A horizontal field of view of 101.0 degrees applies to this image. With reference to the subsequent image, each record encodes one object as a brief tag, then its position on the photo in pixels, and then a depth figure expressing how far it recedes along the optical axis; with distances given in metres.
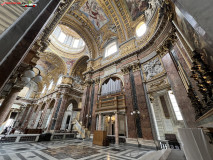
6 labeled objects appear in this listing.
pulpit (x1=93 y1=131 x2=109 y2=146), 6.06
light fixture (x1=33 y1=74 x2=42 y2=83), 4.10
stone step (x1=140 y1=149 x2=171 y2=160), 2.53
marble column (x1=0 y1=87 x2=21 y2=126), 4.96
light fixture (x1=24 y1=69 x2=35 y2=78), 3.46
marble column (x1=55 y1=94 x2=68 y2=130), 11.94
